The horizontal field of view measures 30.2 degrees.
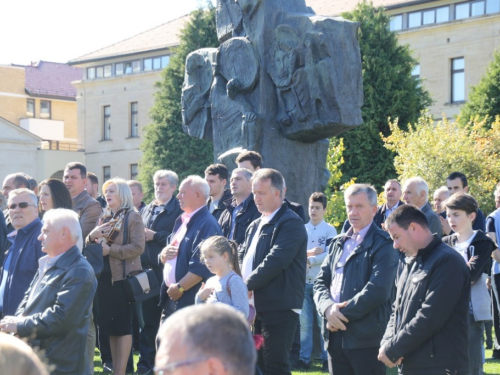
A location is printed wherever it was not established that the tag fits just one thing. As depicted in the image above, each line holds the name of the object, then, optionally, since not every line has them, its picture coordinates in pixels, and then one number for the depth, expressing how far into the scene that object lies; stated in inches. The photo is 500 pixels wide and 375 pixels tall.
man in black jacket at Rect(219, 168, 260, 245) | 344.5
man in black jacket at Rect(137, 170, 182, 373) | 410.9
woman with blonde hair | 366.9
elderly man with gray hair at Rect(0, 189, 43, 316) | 305.1
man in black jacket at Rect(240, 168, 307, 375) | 300.8
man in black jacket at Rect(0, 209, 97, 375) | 261.6
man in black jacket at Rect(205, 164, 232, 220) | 377.1
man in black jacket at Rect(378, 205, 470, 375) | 246.2
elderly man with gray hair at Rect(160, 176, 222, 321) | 321.6
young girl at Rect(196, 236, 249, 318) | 288.2
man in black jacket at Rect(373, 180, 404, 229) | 420.8
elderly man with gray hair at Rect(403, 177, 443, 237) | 406.6
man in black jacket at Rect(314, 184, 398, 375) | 271.6
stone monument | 435.2
